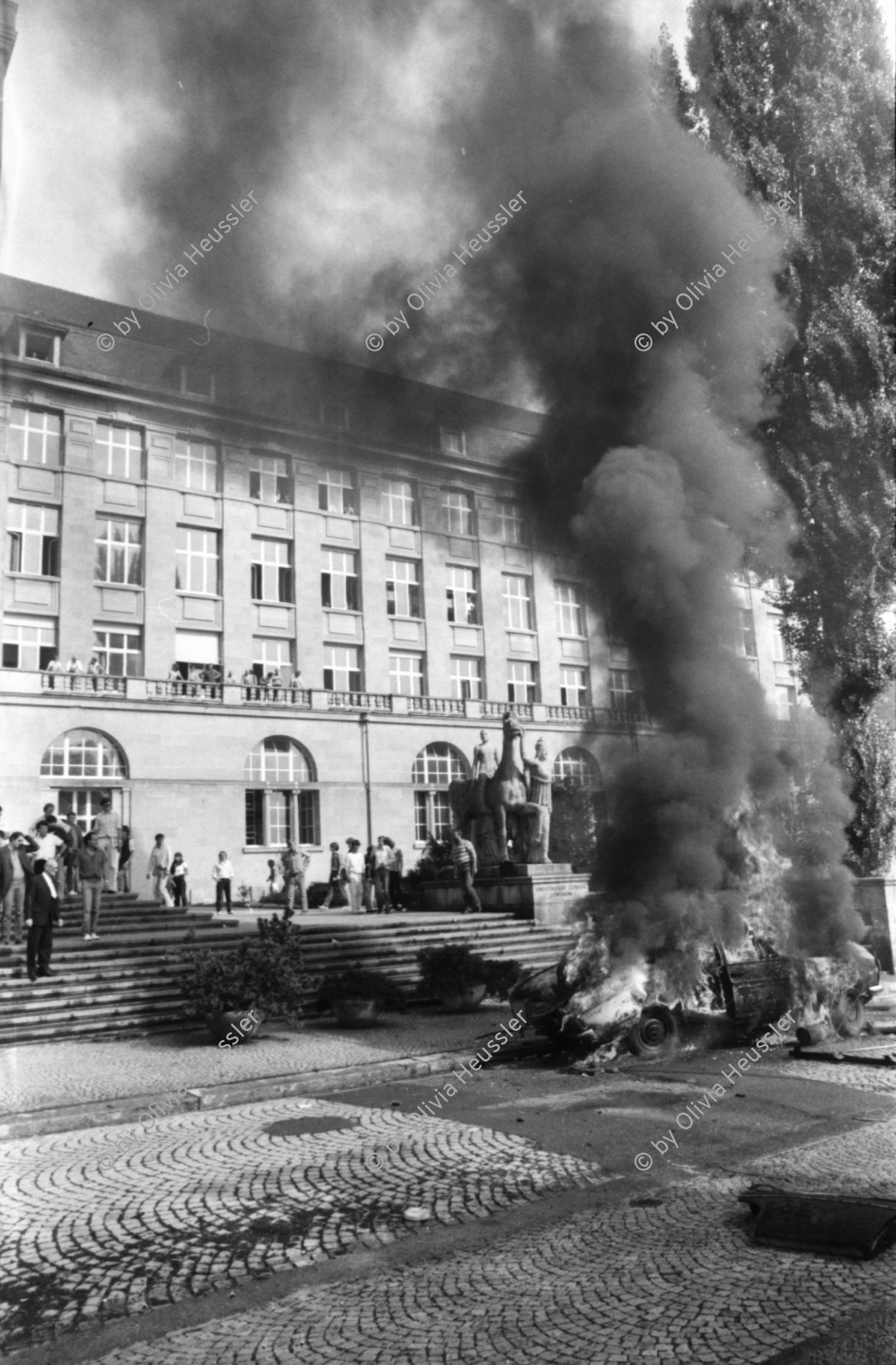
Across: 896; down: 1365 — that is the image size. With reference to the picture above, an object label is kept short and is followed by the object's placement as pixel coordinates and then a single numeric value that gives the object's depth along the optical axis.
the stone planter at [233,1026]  11.79
